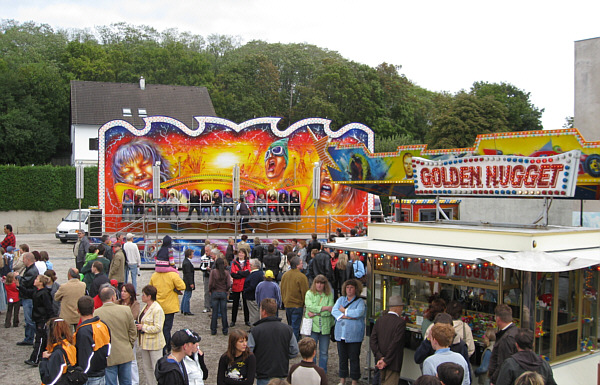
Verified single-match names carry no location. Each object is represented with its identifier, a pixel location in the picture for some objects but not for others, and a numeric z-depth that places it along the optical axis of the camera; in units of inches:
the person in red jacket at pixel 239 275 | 463.2
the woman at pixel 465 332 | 281.1
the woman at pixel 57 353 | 231.8
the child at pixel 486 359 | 288.0
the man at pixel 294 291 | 384.5
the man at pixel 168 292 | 355.3
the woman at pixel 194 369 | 216.5
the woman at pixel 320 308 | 335.3
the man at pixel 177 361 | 206.7
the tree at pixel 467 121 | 1676.9
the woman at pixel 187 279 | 481.7
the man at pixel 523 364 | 218.5
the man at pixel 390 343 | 291.1
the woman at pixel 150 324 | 292.2
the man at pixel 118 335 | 271.9
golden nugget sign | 317.1
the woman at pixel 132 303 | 305.6
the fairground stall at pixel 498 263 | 290.4
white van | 1089.7
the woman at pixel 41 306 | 367.9
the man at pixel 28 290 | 399.5
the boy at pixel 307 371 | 209.9
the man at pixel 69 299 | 340.2
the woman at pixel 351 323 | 320.8
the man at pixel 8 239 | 590.0
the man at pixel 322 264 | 466.0
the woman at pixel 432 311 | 301.3
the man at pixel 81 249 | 548.4
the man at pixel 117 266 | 474.9
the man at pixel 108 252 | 517.7
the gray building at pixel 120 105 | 1606.8
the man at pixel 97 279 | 365.1
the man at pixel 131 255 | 566.9
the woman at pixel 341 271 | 470.9
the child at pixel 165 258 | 362.9
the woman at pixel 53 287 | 371.7
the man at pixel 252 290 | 439.5
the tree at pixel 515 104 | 1920.5
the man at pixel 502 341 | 244.7
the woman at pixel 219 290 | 440.5
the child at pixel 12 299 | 426.0
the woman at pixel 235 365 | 221.9
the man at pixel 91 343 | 244.5
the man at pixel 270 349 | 248.8
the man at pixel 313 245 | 559.2
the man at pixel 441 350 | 231.4
